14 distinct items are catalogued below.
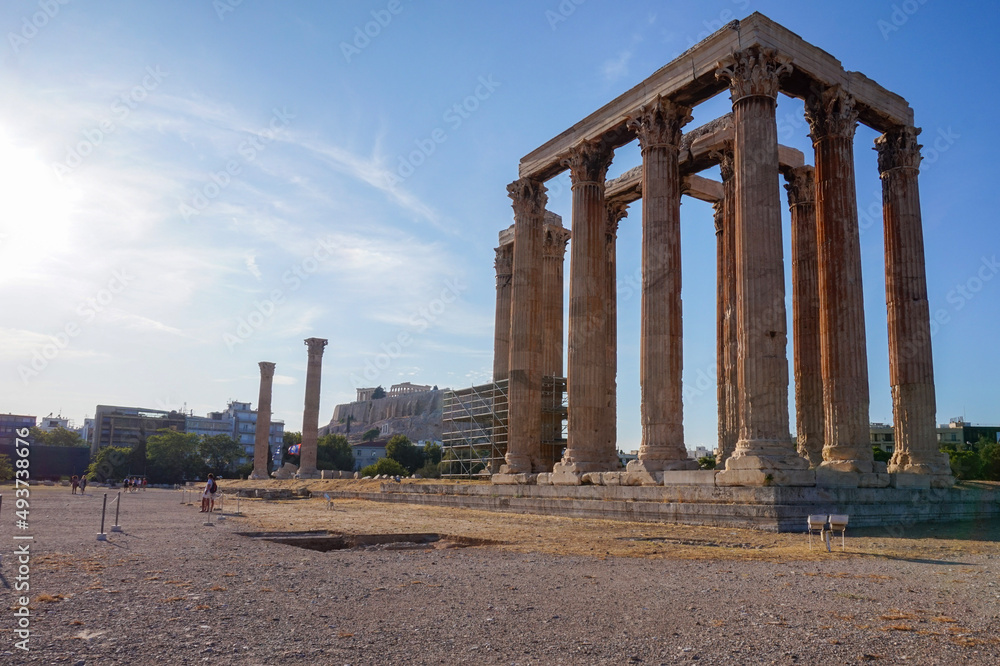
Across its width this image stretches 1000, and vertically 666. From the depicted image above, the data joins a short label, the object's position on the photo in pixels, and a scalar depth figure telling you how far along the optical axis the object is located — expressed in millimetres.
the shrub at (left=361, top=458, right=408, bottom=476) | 77750
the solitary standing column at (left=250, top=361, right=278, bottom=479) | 74125
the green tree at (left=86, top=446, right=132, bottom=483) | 106688
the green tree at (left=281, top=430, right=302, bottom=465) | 128750
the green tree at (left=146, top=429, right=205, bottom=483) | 103312
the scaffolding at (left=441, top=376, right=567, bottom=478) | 36875
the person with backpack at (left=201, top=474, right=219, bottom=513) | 25141
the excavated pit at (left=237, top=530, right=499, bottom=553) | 13971
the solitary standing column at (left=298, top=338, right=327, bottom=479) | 67375
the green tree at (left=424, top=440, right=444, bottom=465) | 107481
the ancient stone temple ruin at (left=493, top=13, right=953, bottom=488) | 21156
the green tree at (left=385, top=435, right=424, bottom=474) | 107812
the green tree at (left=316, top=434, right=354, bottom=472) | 114125
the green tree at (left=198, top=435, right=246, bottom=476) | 106250
